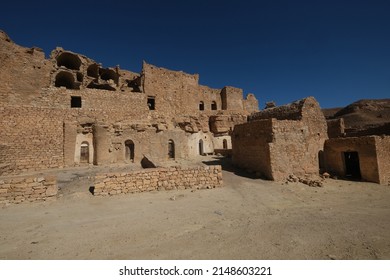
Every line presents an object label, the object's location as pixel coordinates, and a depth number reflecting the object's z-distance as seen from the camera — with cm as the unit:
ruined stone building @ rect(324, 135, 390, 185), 1051
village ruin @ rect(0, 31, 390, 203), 888
